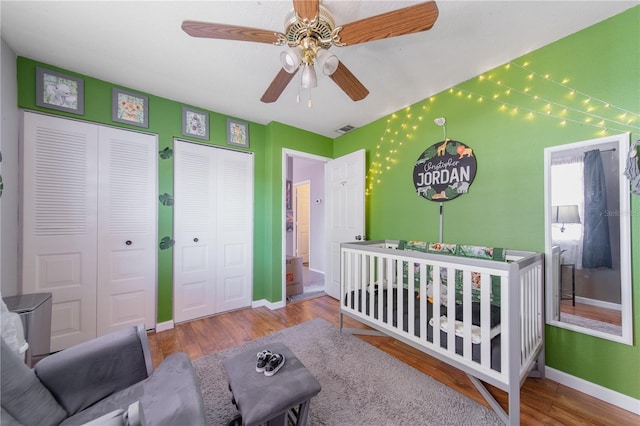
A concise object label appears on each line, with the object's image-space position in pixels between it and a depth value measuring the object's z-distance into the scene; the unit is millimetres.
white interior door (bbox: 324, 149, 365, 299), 3074
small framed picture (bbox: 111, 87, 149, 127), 2271
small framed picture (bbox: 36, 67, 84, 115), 1950
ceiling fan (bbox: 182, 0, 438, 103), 1077
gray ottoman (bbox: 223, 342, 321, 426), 1007
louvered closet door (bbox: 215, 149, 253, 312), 2891
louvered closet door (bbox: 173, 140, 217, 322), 2592
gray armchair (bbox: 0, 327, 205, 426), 842
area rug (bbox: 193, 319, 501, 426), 1363
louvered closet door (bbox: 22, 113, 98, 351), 1903
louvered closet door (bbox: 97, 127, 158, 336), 2193
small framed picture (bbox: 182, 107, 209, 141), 2650
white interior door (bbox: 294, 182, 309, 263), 5645
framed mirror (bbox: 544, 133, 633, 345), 1469
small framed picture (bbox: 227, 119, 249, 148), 2951
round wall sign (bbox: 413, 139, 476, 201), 2168
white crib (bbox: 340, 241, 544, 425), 1276
